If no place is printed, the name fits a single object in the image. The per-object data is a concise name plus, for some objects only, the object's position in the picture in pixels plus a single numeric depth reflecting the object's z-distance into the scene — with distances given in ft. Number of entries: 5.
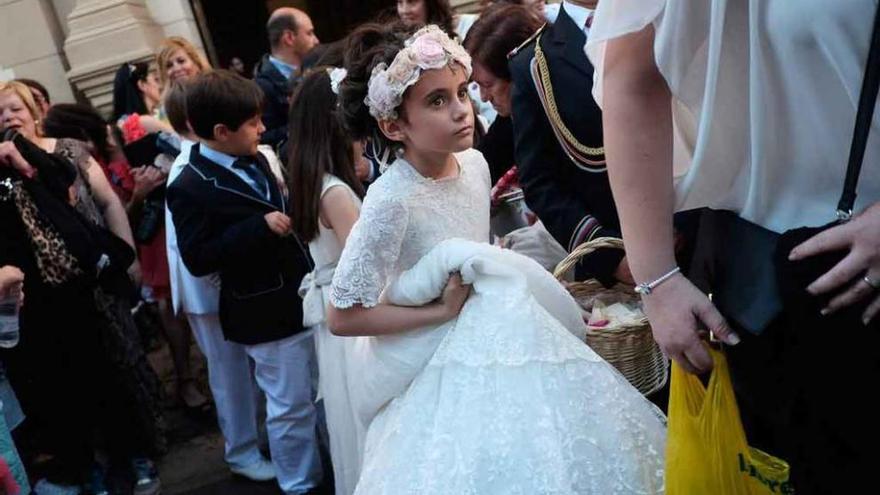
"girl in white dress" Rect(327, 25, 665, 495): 5.63
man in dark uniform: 6.81
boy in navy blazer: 10.78
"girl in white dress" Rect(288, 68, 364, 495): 9.20
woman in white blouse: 3.71
